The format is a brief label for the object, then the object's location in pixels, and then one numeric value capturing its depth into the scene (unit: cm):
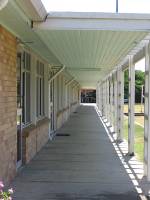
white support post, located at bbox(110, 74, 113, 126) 1406
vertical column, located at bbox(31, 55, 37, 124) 726
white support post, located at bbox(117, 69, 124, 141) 948
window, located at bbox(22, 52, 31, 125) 659
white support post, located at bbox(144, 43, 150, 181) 530
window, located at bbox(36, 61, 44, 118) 824
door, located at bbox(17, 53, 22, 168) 599
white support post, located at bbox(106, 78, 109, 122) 1655
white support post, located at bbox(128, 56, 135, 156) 730
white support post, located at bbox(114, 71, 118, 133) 1089
